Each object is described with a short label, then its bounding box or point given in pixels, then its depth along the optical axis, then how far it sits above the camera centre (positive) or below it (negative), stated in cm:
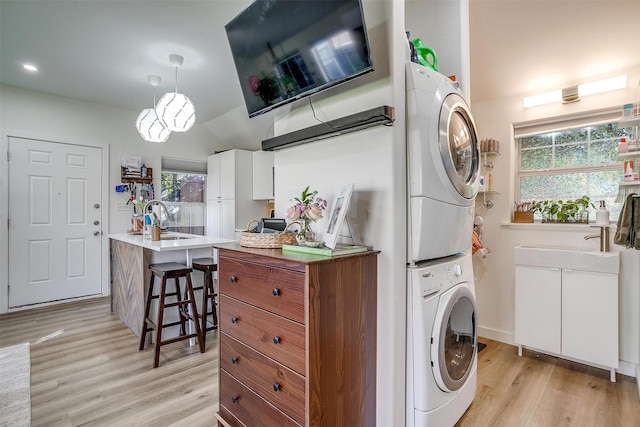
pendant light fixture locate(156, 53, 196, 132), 273 +90
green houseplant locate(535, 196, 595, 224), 258 +2
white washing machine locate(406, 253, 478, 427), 143 -63
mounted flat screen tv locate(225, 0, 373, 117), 130 +79
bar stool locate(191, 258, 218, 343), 271 -64
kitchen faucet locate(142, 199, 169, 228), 337 +7
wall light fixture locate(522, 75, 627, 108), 235 +98
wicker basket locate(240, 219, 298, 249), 143 -13
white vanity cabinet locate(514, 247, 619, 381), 220 -71
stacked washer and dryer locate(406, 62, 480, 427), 142 -15
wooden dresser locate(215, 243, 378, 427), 114 -51
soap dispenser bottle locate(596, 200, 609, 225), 236 -2
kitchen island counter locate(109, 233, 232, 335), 283 -46
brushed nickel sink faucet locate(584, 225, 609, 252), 235 -19
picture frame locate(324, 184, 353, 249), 129 -1
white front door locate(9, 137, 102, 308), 384 -12
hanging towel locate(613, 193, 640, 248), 194 -8
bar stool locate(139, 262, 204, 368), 246 -77
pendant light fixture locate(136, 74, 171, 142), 317 +88
